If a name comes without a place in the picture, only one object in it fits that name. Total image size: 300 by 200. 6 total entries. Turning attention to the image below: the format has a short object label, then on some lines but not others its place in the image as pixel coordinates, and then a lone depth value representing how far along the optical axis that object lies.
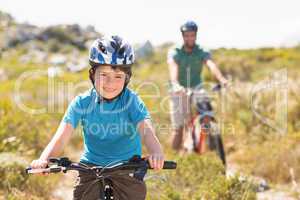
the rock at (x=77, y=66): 31.48
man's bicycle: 7.83
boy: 3.78
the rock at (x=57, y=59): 34.11
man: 8.01
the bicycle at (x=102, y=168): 3.31
